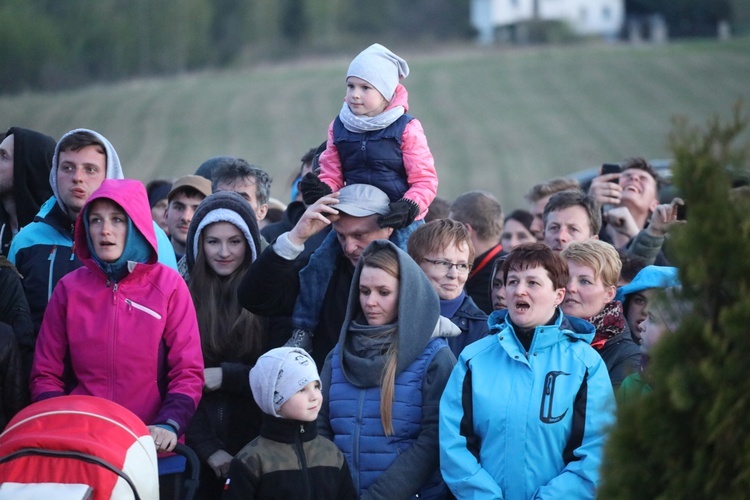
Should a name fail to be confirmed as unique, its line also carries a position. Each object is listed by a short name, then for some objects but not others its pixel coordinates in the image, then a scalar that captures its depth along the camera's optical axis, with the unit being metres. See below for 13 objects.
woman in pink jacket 9.46
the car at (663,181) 20.15
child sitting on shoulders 10.75
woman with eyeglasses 10.65
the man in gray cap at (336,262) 10.23
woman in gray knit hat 10.52
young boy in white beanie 8.66
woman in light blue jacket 8.82
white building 135.87
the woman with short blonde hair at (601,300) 10.06
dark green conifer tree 5.59
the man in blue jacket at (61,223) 10.75
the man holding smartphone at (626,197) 14.89
